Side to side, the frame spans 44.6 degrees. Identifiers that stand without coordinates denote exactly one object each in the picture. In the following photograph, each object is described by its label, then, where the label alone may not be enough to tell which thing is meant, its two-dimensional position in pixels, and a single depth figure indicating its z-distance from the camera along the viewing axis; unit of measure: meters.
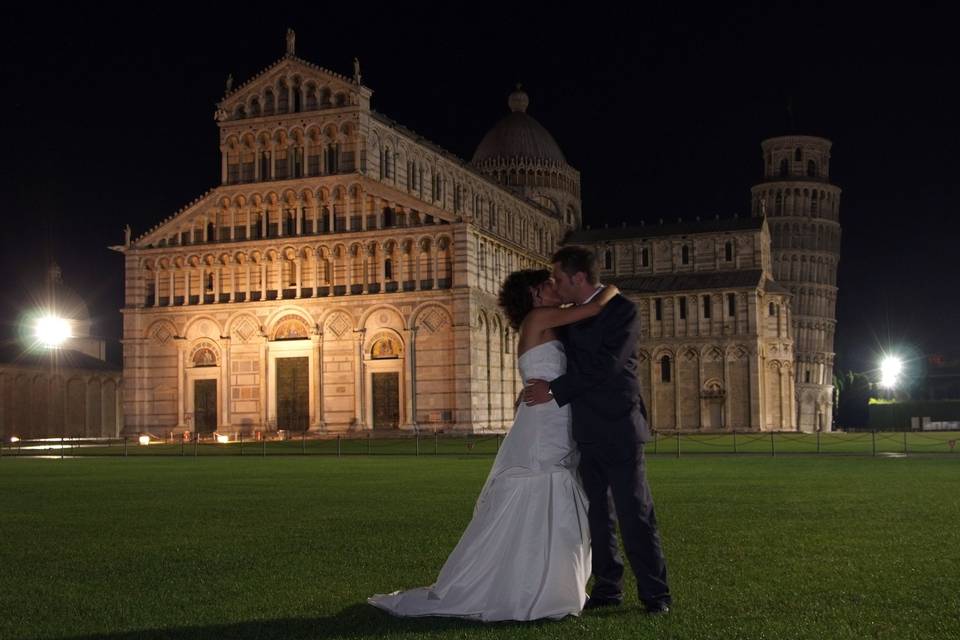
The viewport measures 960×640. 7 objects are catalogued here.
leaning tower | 98.56
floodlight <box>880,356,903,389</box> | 104.38
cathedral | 62.47
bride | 8.60
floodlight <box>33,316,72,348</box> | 76.12
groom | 8.88
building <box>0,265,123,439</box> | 71.12
